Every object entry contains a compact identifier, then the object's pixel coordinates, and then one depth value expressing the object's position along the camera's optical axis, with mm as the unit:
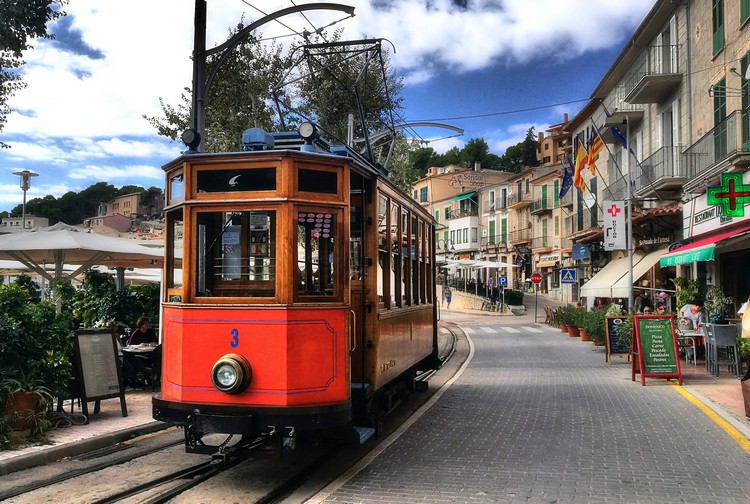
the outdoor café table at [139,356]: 10742
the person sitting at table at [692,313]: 16261
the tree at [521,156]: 87875
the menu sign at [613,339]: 15500
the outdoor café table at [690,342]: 14266
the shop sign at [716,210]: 12570
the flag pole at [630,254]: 19975
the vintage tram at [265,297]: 5688
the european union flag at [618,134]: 23234
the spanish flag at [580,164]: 24172
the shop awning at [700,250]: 13439
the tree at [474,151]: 86188
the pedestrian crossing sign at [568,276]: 26766
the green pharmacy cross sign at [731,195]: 12445
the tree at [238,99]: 17188
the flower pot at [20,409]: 7121
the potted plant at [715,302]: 14781
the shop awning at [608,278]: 22344
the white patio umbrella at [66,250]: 10463
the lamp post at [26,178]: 30547
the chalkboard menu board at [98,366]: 8367
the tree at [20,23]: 12714
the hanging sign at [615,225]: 22188
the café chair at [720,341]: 12703
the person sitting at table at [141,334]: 11695
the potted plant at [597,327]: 17578
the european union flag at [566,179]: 27641
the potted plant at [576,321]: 22734
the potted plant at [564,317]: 24542
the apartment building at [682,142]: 15414
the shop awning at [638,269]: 21406
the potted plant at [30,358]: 7215
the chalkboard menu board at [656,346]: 12117
